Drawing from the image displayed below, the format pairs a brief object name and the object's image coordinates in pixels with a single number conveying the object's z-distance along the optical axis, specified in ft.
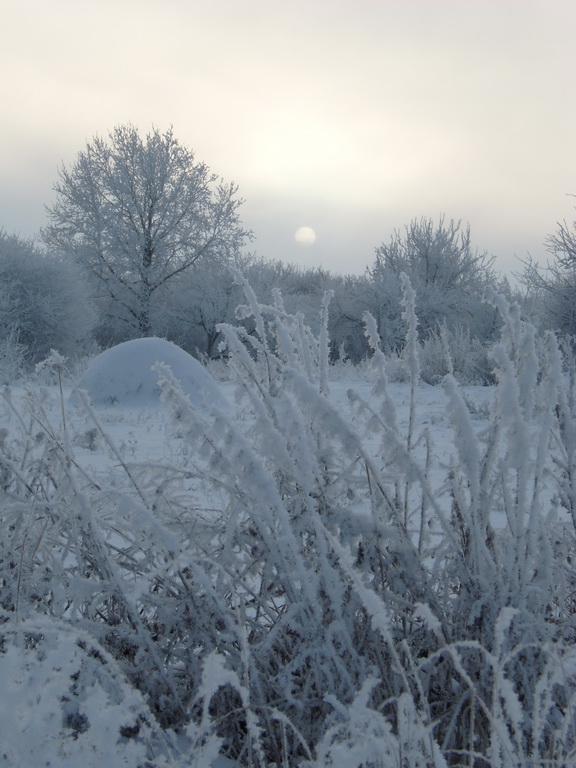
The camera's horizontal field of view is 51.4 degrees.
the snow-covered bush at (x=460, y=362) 28.94
